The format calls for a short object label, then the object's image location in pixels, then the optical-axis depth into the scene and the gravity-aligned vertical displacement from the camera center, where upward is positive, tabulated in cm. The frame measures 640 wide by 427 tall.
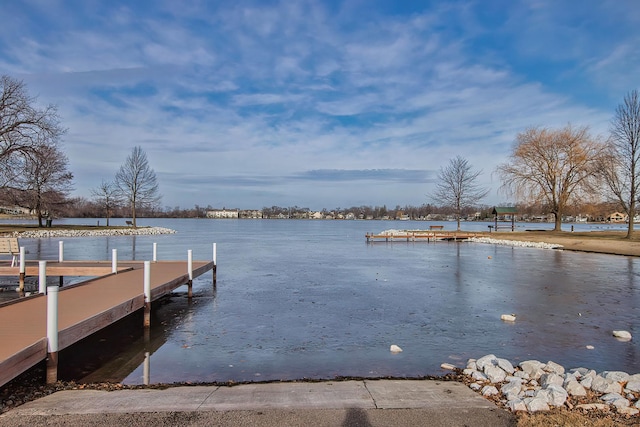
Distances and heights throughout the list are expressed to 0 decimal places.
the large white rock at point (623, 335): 836 -225
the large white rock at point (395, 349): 751 -230
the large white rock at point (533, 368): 586 -206
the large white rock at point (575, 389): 510 -200
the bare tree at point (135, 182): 6228 +428
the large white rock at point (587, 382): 534 -202
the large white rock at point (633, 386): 518 -199
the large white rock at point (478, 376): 581 -213
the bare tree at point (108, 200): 6538 +179
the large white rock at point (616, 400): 468 -198
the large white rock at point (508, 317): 979 -226
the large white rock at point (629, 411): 451 -199
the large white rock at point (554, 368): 604 -209
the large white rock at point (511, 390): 496 -201
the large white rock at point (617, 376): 546 -199
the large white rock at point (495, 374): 572 -208
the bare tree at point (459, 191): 5319 +301
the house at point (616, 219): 12198 -36
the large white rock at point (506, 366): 597 -205
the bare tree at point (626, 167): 3553 +418
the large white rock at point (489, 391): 514 -205
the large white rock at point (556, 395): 475 -196
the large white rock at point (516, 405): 458 -198
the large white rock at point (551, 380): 536 -201
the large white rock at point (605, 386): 516 -200
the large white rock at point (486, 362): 618 -207
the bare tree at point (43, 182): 3291 +273
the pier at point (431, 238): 3981 -206
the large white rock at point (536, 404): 457 -197
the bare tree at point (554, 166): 4088 +486
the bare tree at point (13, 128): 3084 +587
